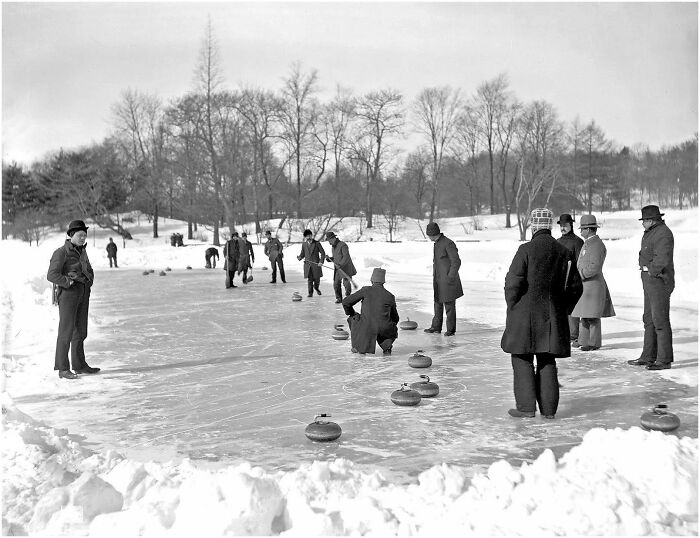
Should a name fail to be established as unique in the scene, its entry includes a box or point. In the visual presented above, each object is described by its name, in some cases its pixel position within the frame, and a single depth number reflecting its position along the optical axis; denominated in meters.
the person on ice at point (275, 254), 18.03
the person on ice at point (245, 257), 17.75
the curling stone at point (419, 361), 6.93
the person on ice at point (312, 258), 14.15
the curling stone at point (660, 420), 4.61
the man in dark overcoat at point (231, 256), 16.28
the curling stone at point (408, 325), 9.65
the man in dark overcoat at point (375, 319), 7.67
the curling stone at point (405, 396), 5.44
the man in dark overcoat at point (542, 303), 4.88
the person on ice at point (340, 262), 12.21
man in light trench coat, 7.63
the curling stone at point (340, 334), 8.81
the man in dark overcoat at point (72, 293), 6.36
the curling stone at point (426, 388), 5.77
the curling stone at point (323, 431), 4.48
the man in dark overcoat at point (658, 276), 6.51
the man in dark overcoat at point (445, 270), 8.68
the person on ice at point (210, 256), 26.58
